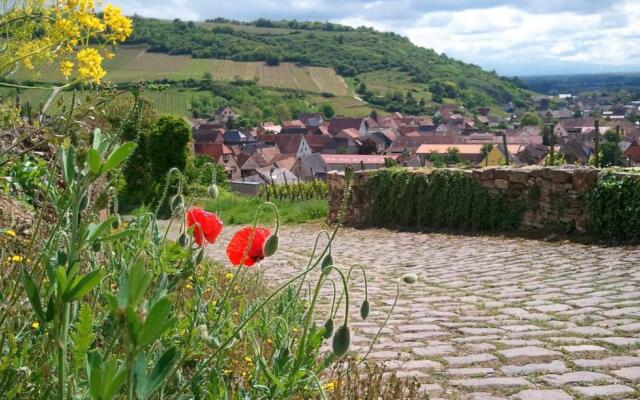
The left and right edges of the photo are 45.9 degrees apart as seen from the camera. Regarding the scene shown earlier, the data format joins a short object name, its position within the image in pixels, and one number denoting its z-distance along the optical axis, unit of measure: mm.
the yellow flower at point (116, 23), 3096
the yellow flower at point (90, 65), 2910
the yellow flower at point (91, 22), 2993
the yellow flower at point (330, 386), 2773
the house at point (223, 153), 54281
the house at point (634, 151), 31742
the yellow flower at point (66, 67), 3146
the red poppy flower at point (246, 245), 2256
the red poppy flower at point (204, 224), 2240
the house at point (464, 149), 54819
